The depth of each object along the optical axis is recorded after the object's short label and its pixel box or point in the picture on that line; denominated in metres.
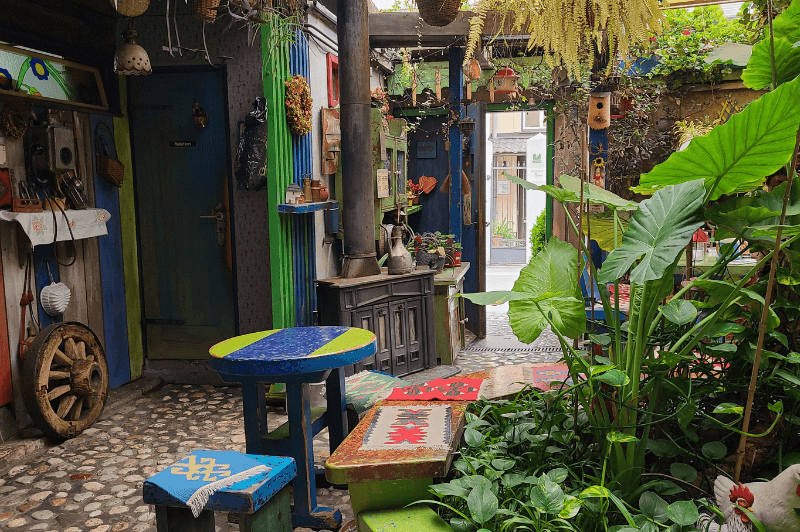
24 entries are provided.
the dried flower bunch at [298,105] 4.91
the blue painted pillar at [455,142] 6.94
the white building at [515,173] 15.77
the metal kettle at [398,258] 5.52
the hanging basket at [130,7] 3.65
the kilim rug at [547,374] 2.51
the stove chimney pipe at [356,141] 5.06
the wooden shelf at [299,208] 4.70
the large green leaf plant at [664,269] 1.46
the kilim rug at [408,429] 1.96
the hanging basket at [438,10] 3.64
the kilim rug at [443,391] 2.46
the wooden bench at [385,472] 1.83
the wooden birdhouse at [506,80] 7.14
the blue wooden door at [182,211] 5.42
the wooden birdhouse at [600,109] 5.43
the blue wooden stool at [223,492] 1.76
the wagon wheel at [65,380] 4.05
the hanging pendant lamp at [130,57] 4.12
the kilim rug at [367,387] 3.34
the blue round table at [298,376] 2.63
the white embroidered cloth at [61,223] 4.13
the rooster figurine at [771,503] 1.41
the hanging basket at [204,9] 3.76
